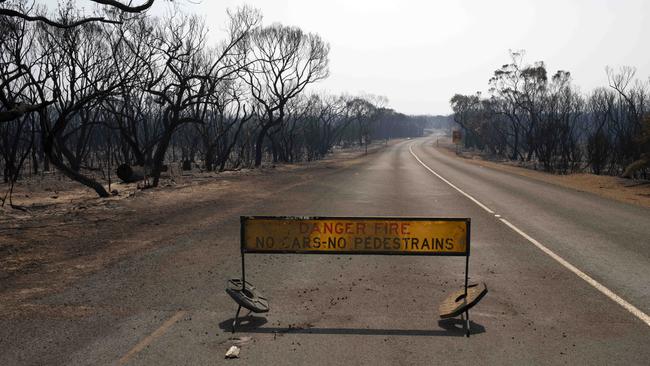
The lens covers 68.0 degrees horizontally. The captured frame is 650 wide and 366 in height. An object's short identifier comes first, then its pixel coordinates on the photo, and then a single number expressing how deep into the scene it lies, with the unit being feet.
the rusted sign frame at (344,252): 19.11
